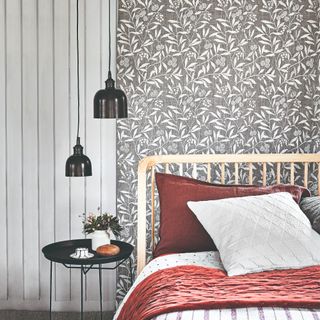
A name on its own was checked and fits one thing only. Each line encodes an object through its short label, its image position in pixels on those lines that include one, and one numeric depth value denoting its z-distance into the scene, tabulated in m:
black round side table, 3.33
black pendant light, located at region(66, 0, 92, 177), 3.46
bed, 2.34
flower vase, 3.50
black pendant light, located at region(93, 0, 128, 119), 3.32
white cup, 3.38
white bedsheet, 2.25
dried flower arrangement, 3.51
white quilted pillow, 2.89
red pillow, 3.29
